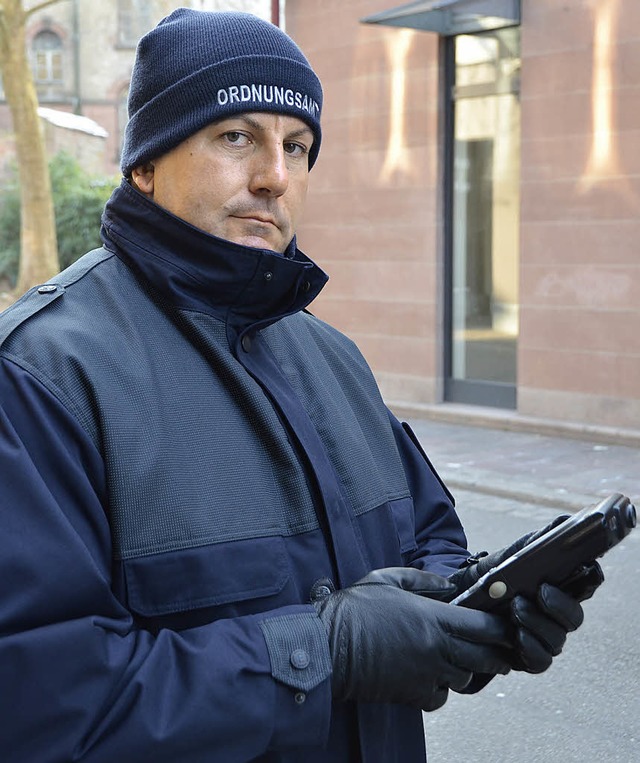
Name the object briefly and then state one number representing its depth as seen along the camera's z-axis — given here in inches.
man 60.2
